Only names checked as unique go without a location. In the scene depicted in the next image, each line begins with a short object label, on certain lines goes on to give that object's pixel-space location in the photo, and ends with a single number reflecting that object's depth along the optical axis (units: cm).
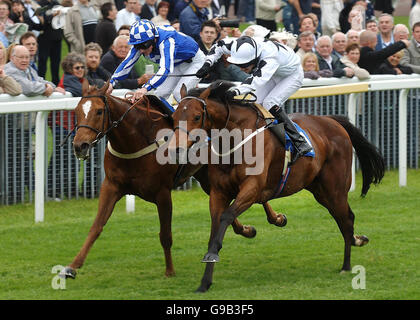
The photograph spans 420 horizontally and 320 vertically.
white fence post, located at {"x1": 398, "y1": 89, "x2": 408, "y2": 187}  2170
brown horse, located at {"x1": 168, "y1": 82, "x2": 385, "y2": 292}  1381
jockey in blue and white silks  1557
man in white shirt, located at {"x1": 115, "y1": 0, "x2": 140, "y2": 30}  2728
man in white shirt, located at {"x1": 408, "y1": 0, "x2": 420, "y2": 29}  3063
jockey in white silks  1462
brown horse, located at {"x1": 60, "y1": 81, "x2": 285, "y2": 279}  1423
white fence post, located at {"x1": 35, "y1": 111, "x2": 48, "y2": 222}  1795
